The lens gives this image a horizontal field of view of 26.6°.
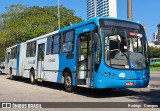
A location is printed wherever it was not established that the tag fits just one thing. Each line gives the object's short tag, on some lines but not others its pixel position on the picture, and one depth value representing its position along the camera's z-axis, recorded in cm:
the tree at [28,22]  4981
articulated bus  1278
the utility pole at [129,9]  1703
